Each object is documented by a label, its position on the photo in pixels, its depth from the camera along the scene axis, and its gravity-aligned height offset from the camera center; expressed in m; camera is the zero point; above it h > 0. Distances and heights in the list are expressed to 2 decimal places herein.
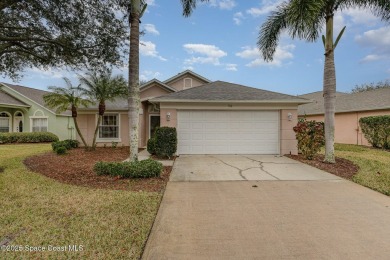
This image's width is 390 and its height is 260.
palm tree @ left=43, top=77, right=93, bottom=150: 13.14 +1.79
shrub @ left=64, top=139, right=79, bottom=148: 14.35 -1.07
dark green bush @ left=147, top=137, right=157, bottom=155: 10.79 -0.93
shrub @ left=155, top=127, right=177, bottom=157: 10.33 -0.69
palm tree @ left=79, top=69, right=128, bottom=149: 12.74 +2.24
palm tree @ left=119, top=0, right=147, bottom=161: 7.44 +1.76
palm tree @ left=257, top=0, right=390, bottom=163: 8.77 +3.61
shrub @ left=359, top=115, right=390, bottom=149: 14.15 -0.22
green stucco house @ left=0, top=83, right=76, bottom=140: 21.78 +1.04
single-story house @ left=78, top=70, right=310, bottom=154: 11.29 +0.24
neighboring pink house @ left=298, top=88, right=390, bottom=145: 16.52 +1.21
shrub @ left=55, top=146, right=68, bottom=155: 12.24 -1.24
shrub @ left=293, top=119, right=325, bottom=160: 9.89 -0.45
